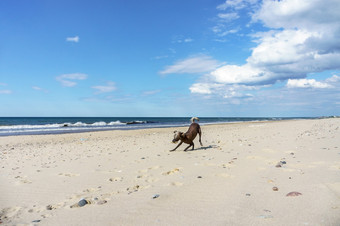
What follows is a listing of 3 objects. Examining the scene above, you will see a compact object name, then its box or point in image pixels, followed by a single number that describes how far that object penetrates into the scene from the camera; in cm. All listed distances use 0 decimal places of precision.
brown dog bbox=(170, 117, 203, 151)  970
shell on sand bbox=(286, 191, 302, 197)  380
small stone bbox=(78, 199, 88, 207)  386
